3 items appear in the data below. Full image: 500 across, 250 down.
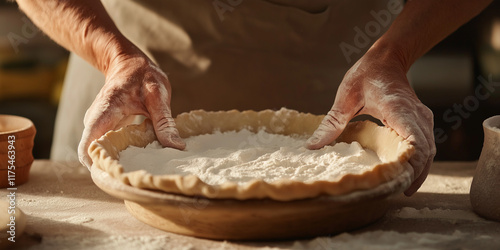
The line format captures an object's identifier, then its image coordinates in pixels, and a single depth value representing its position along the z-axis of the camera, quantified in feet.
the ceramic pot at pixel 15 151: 3.47
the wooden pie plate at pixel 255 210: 2.87
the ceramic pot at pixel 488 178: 3.11
